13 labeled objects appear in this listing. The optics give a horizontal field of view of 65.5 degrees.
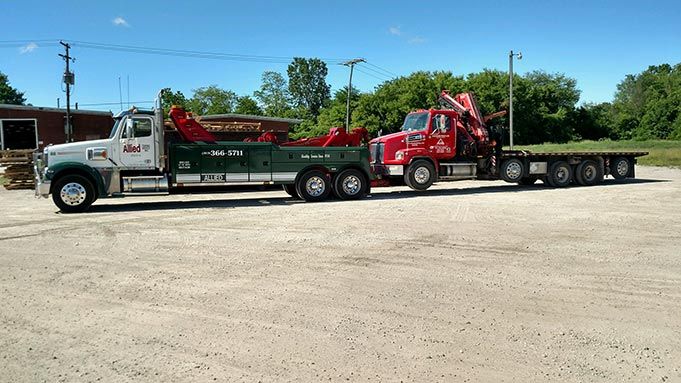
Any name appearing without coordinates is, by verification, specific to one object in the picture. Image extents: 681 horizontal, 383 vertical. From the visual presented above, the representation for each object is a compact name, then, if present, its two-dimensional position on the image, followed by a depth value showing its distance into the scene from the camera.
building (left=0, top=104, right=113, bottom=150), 42.81
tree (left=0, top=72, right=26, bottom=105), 97.77
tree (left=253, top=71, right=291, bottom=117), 109.69
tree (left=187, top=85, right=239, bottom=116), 101.88
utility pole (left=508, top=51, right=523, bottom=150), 42.47
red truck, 18.88
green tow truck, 13.91
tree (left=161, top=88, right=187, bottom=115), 92.94
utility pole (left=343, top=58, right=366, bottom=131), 51.38
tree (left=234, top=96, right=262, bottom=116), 94.75
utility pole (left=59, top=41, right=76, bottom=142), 42.33
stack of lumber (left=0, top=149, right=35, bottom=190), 22.39
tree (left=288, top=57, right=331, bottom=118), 111.38
